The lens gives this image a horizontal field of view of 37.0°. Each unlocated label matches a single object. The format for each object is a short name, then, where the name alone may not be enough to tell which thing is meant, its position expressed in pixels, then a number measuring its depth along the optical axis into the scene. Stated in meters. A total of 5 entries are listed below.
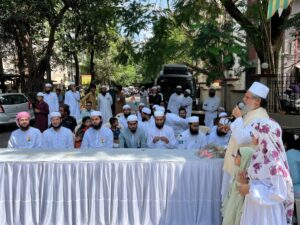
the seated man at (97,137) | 7.57
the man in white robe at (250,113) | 4.27
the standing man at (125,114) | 10.17
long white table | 5.27
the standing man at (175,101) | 14.74
